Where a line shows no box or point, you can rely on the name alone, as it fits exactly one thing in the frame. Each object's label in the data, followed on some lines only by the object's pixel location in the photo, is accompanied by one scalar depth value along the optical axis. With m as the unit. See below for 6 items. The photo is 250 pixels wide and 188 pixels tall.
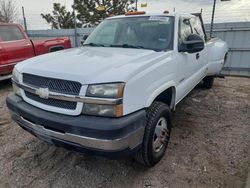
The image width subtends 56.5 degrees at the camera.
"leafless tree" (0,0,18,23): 23.80
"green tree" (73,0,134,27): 18.27
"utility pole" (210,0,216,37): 8.49
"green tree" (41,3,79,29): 19.80
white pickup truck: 2.14
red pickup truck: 6.36
